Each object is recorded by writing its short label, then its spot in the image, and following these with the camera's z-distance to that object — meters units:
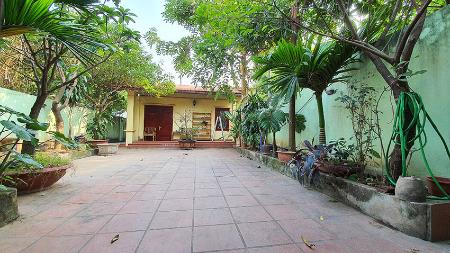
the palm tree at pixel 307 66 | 3.27
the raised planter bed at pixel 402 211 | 1.79
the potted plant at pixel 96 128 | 8.77
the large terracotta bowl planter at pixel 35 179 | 2.88
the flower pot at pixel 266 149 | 6.37
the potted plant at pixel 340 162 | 2.81
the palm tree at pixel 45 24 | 1.59
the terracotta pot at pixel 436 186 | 2.00
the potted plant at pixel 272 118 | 5.29
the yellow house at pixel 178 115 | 11.79
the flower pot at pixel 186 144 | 10.08
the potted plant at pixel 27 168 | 1.99
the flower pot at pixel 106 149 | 7.88
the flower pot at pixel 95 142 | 8.00
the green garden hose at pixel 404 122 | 2.04
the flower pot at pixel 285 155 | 4.44
